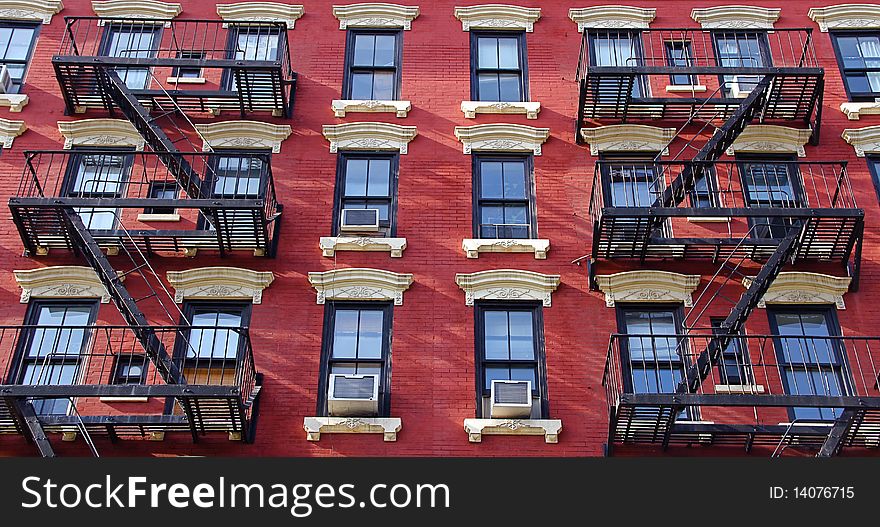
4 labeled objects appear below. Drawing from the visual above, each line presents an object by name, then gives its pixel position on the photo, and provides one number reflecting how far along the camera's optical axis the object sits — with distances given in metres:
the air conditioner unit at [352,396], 17.38
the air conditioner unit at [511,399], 17.39
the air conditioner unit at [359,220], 19.69
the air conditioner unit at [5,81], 21.77
